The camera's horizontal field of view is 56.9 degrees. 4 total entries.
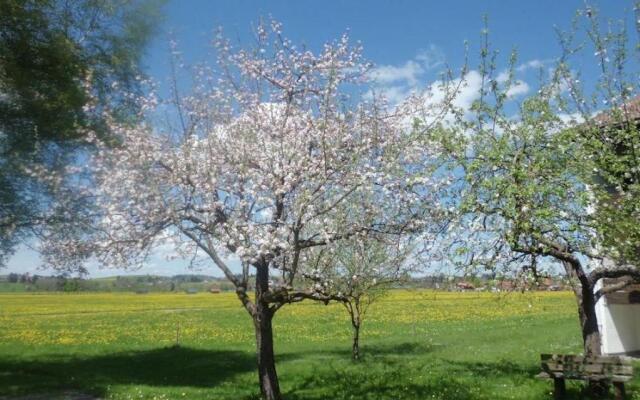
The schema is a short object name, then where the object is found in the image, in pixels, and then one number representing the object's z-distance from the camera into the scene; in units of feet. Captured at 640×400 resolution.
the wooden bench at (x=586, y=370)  36.04
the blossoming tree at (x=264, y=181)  34.94
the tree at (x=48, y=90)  37.83
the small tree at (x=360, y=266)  39.42
